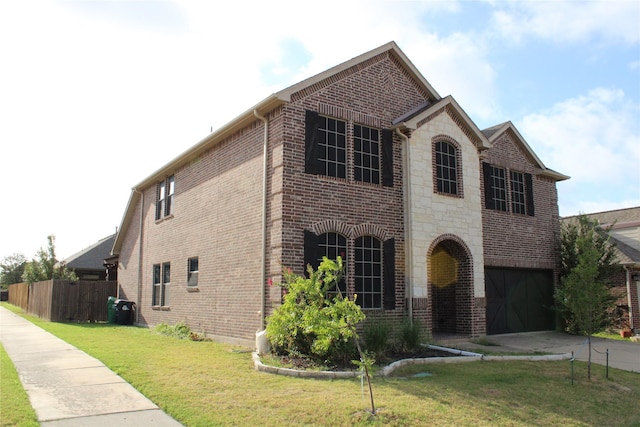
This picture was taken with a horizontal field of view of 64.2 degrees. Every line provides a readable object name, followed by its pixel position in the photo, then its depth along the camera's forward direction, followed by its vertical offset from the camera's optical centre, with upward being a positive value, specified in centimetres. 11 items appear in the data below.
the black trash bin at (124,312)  2072 -97
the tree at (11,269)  6562 +248
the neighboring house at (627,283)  1808 +16
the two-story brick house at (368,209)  1242 +217
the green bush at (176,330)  1554 -132
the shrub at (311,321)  730 -57
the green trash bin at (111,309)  2103 -88
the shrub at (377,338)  1100 -109
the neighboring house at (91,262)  3562 +182
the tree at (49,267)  2948 +122
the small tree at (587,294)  1014 -13
